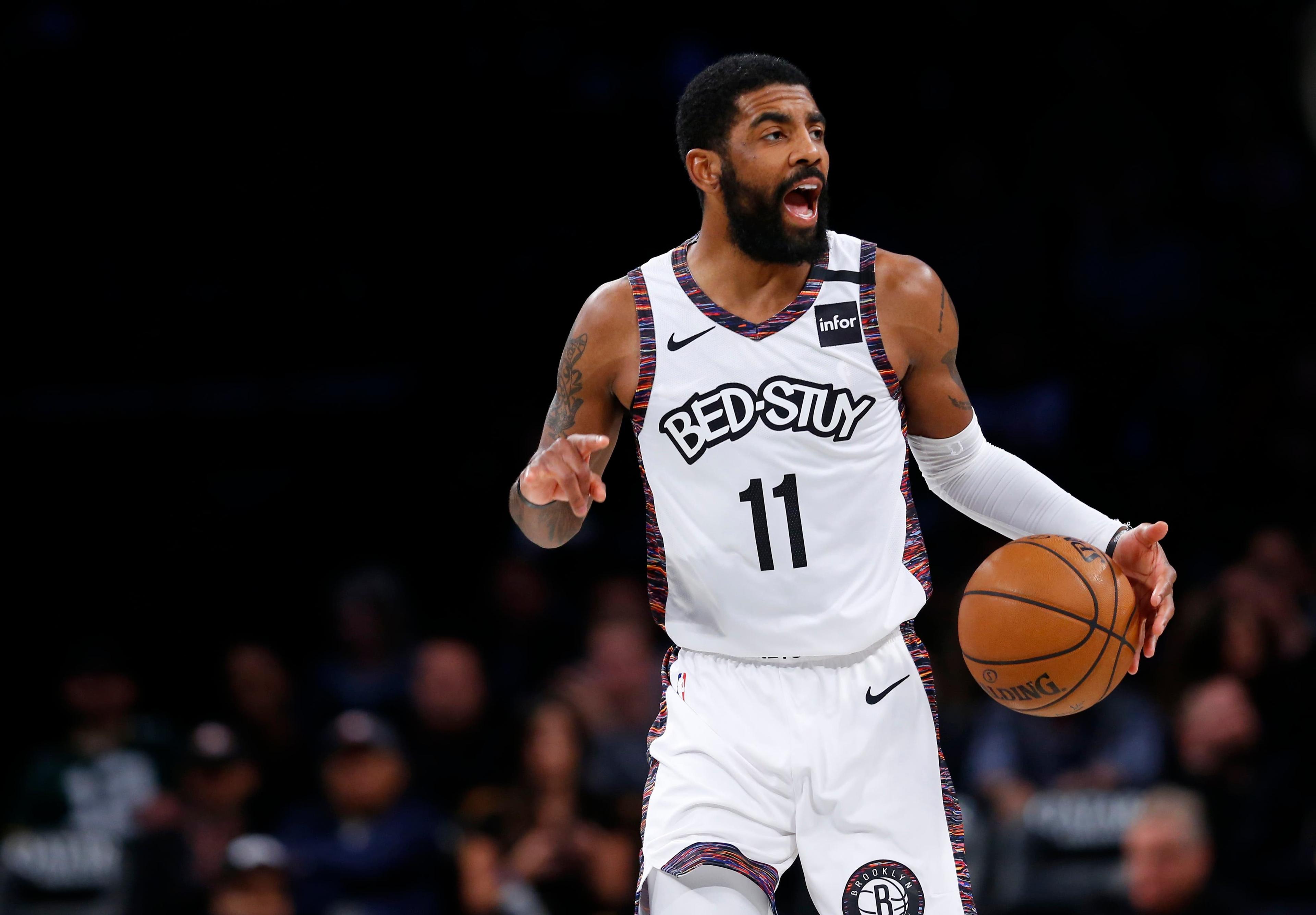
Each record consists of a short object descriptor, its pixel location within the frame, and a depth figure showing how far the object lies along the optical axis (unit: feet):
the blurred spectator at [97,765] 51.83
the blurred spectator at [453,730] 50.16
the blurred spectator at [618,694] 49.14
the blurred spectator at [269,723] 51.52
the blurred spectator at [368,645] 55.52
